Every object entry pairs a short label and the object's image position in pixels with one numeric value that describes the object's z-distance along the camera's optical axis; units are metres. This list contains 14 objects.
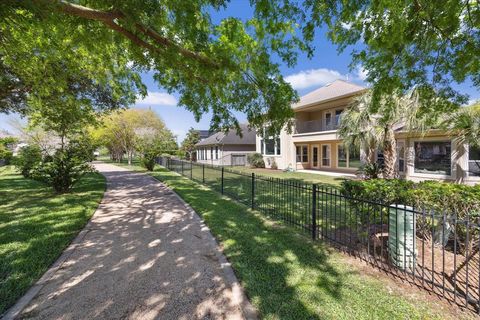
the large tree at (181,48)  3.79
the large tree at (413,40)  4.83
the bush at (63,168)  9.20
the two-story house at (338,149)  12.43
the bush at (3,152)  18.72
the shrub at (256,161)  25.83
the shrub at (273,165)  24.22
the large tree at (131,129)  29.42
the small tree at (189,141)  45.97
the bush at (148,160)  20.21
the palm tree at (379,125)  8.50
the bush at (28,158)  10.70
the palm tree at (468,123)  9.77
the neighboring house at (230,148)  32.00
